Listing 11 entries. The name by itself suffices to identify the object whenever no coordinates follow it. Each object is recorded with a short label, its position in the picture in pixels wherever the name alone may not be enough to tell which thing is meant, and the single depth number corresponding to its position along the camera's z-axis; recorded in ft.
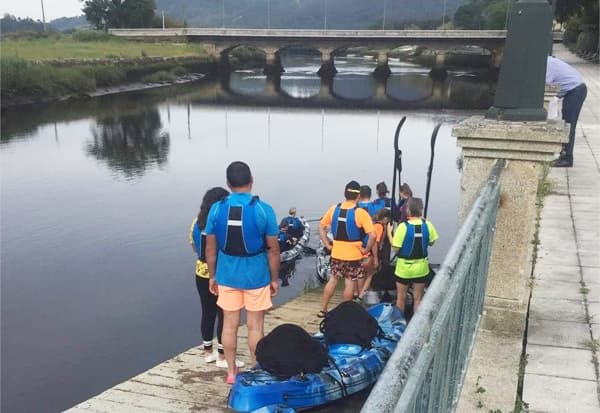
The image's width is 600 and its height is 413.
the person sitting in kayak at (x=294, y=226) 44.37
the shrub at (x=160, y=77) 166.81
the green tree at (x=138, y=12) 268.00
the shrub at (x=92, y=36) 201.18
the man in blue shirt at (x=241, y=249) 15.31
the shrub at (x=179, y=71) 181.78
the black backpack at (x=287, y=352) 16.58
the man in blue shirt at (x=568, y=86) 28.66
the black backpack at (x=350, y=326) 18.57
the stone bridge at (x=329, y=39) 187.52
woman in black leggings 17.10
